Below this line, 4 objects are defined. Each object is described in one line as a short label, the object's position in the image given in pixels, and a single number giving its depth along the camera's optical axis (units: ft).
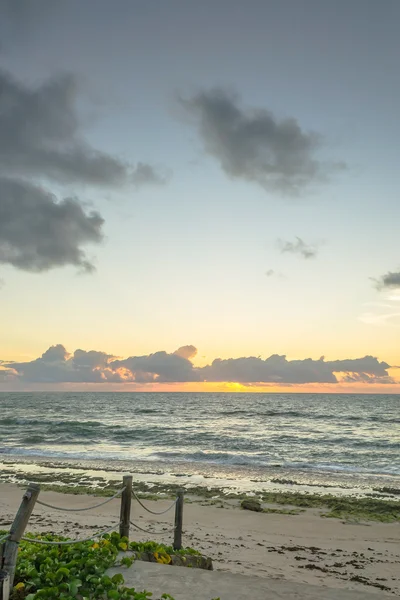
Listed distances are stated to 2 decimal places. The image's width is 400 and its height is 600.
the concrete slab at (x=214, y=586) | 19.62
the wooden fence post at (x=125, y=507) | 27.30
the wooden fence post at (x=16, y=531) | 18.24
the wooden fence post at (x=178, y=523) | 30.99
